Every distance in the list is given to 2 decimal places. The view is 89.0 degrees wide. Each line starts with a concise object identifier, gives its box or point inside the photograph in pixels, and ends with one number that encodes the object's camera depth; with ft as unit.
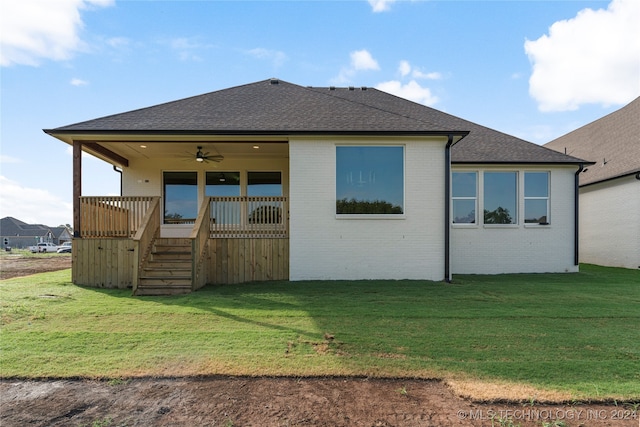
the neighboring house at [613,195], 39.63
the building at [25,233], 219.61
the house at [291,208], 26.32
